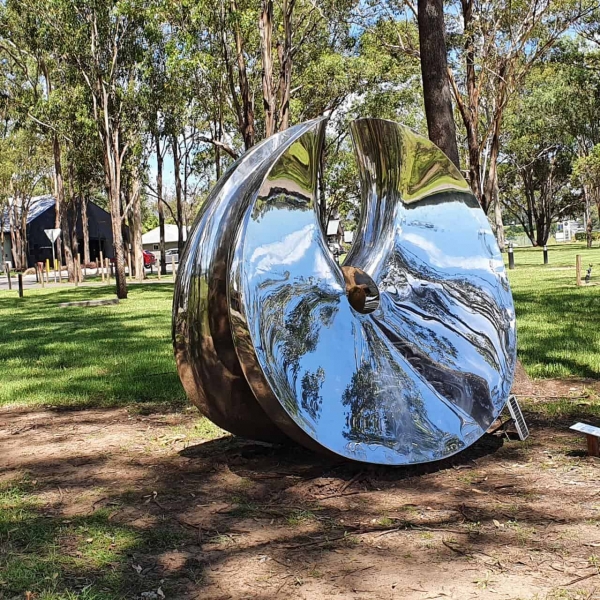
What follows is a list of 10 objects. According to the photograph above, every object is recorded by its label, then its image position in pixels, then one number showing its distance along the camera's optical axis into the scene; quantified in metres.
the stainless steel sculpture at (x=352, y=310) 4.55
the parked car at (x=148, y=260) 58.09
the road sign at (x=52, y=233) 34.60
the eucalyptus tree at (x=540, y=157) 49.03
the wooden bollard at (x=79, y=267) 34.62
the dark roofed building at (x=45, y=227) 62.94
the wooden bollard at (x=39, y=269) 33.44
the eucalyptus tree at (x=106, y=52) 22.78
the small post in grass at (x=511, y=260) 29.86
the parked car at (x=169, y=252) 84.72
